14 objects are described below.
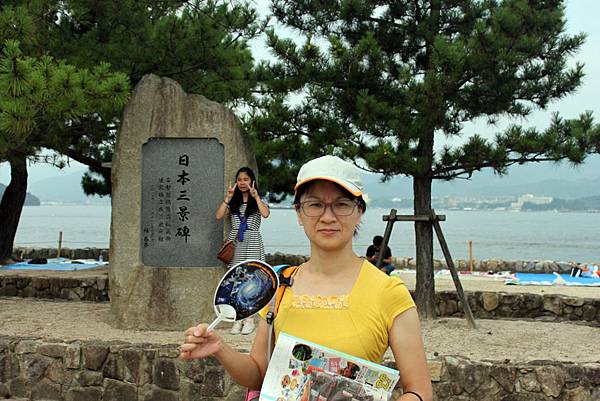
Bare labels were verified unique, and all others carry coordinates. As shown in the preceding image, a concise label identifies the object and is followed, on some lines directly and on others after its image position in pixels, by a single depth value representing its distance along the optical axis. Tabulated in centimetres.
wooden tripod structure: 593
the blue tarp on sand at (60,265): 1135
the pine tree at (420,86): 554
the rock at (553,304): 743
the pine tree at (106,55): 477
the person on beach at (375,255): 725
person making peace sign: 533
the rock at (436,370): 419
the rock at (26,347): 465
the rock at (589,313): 723
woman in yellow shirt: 137
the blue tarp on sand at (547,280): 1034
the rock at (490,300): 764
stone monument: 568
